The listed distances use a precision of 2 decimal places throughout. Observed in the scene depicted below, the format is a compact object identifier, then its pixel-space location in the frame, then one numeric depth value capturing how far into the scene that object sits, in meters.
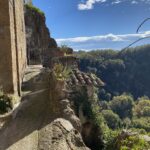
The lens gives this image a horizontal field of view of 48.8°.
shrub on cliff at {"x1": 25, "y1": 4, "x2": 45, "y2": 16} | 12.79
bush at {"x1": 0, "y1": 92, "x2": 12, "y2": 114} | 5.41
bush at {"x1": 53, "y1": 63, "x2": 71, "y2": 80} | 5.62
